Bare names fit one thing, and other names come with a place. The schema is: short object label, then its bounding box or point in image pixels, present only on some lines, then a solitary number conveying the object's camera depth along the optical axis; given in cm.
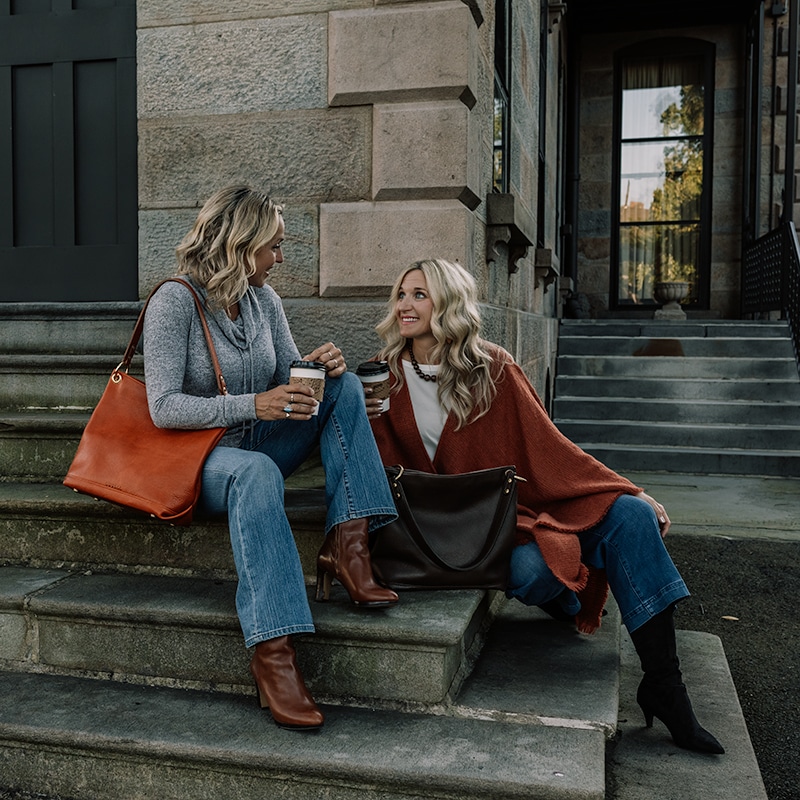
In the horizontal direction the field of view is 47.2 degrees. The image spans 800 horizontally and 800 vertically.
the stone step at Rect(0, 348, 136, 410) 439
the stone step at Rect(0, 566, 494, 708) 279
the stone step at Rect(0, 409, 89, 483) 392
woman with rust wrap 304
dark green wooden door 481
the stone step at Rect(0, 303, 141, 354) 467
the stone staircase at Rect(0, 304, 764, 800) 246
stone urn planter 1186
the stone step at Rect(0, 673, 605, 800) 238
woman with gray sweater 264
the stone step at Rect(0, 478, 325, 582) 335
